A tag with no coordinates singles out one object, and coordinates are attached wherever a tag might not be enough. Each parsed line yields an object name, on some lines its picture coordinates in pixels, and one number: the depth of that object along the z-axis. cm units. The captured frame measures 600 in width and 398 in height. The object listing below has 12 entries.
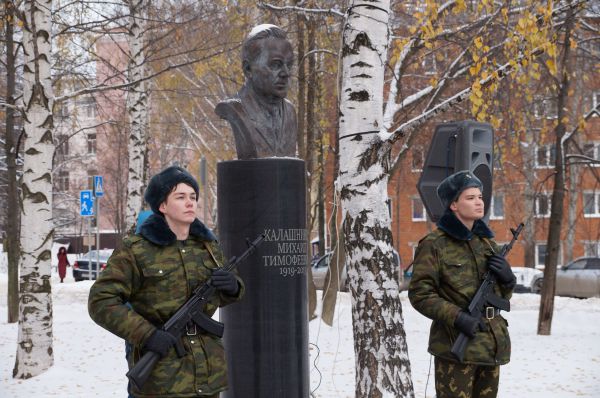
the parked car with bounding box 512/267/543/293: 3362
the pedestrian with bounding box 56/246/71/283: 3516
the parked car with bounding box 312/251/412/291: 3083
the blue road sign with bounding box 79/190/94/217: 2458
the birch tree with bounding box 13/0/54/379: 1155
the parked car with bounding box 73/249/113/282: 3881
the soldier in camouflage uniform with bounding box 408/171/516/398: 564
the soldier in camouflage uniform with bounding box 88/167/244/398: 489
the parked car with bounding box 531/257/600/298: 3022
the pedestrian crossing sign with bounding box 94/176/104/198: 2451
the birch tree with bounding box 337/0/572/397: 781
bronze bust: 933
